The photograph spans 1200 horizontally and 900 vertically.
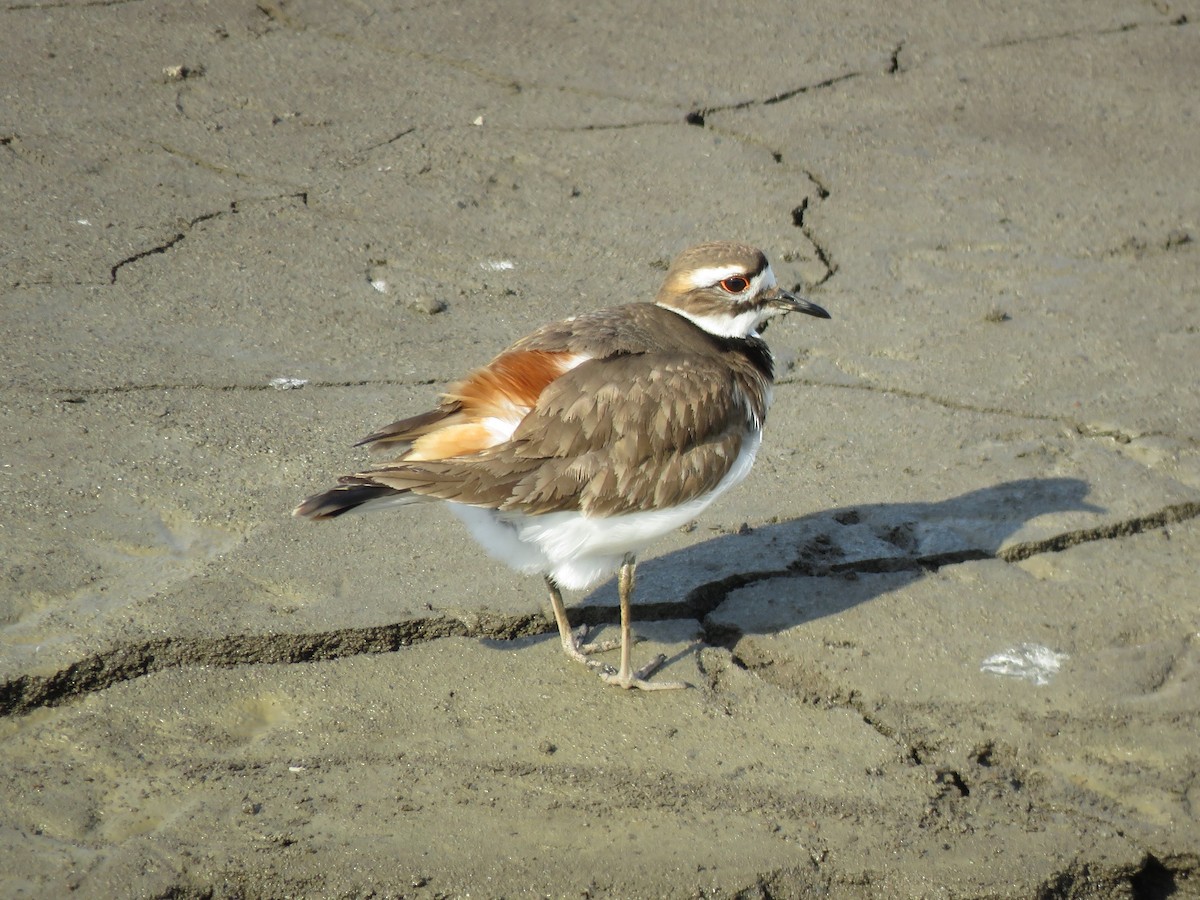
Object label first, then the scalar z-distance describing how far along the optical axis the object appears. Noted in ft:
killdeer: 25.75
